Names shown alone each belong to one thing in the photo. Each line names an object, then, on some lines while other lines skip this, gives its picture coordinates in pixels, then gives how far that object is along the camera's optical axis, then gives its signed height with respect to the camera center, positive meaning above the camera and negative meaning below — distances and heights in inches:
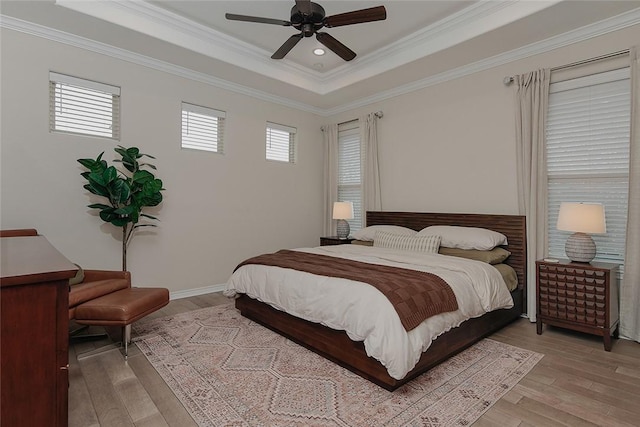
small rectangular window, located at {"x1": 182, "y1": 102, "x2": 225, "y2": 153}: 173.3 +46.3
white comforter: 80.7 -25.9
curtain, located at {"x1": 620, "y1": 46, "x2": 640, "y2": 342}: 113.9 -4.7
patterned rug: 75.0 -44.9
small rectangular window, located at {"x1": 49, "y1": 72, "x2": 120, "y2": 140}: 136.2 +45.8
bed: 90.4 -37.6
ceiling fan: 104.2 +63.4
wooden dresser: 48.0 -19.6
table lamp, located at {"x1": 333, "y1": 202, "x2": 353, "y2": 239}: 201.3 -0.4
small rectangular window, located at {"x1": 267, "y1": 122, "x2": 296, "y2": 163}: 209.9 +46.4
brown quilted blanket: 84.8 -19.4
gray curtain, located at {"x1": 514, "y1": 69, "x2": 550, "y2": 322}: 135.9 +19.9
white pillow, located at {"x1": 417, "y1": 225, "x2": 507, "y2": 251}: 136.9 -9.6
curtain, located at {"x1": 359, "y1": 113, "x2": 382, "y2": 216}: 202.1 +30.7
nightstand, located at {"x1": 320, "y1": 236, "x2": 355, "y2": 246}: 200.1 -16.1
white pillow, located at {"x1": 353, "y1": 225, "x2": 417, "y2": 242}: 166.7 -8.6
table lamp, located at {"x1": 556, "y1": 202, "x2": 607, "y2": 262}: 113.3 -3.5
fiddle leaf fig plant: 130.6 +10.1
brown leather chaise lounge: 99.9 -27.2
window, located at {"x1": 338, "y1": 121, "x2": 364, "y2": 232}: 218.1 +30.3
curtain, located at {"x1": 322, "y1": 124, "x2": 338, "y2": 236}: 228.2 +28.2
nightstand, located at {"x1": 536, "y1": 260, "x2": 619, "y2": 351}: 109.7 -28.2
